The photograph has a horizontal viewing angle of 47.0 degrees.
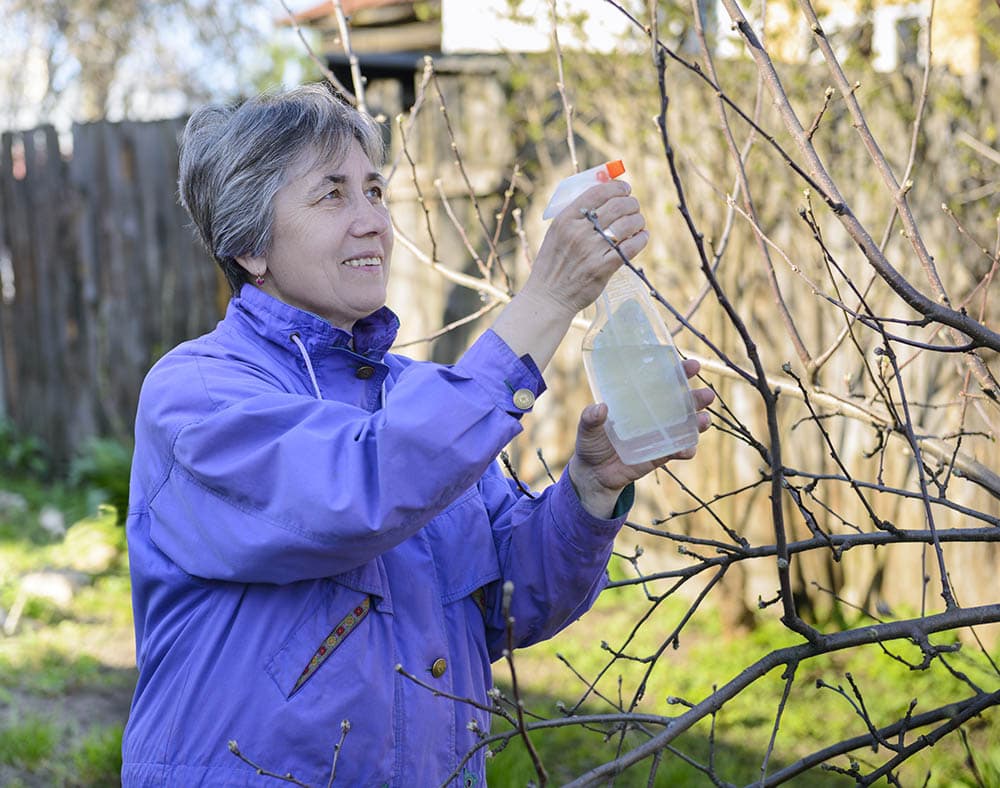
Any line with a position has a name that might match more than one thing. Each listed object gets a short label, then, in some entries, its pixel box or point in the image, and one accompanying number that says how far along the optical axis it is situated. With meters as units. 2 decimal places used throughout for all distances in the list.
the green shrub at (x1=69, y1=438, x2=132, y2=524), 6.76
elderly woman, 1.59
